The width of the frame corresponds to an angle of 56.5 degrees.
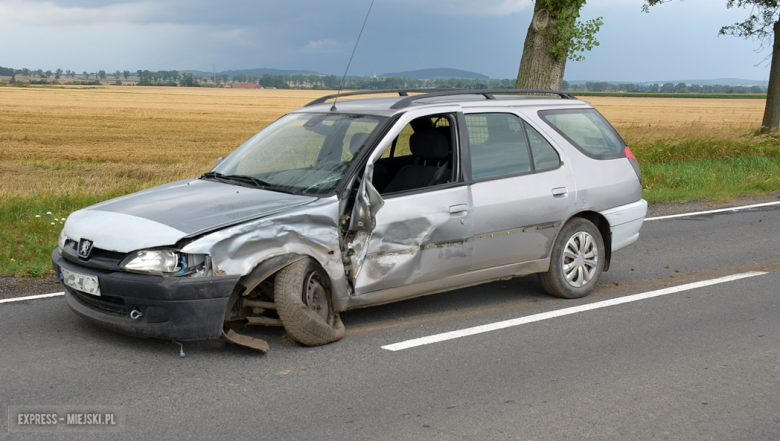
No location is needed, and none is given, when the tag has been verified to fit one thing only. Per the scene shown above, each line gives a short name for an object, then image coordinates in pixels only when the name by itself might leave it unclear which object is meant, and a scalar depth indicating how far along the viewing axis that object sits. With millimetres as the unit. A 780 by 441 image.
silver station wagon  4438
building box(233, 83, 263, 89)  123438
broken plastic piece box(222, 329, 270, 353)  4637
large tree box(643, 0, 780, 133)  22641
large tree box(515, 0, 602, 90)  13328
